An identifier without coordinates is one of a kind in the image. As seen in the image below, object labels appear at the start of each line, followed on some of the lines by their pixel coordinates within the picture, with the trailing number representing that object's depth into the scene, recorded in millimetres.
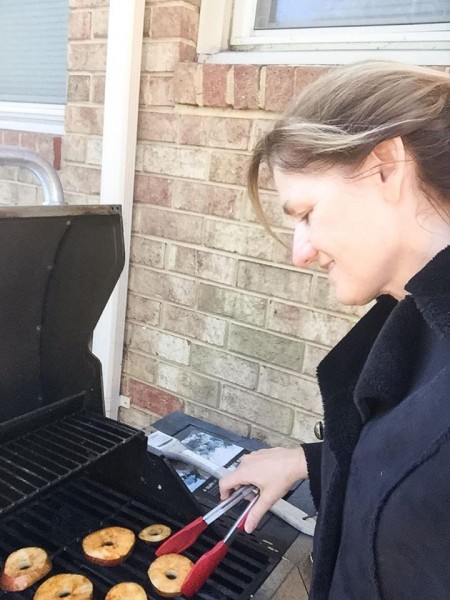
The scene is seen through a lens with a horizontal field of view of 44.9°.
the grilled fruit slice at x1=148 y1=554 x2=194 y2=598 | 925
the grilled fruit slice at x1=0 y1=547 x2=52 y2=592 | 912
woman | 618
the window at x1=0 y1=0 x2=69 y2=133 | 1920
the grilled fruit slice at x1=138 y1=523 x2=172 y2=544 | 1048
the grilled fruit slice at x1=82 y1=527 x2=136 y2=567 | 980
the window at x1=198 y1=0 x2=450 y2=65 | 1336
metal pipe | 1244
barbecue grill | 973
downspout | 1521
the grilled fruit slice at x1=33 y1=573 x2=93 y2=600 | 903
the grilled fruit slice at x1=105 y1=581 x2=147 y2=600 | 912
